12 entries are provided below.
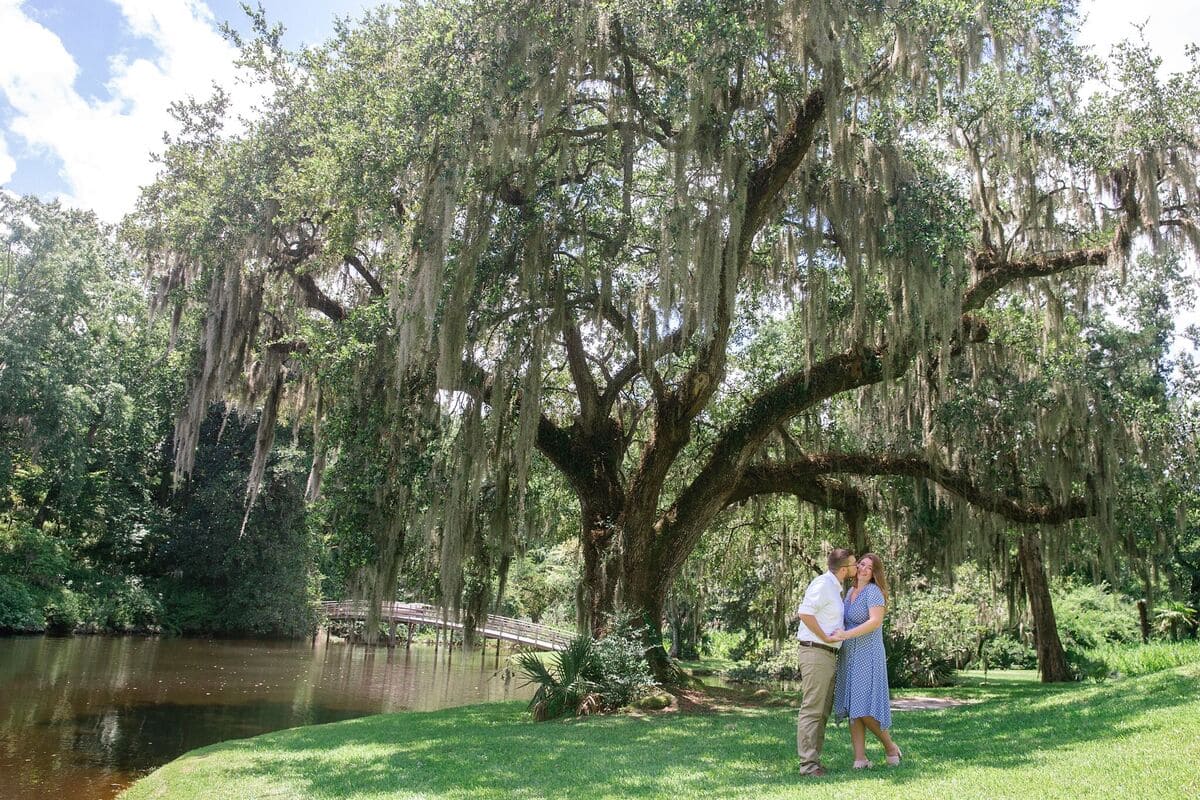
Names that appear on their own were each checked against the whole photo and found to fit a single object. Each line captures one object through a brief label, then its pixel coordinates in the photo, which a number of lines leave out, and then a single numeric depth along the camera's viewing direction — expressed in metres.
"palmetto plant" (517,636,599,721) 9.19
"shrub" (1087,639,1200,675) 12.93
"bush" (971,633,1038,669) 23.40
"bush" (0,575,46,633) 23.20
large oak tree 9.16
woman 5.00
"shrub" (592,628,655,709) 9.19
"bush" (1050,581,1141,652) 23.09
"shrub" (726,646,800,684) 17.62
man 4.98
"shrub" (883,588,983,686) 15.91
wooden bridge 27.98
